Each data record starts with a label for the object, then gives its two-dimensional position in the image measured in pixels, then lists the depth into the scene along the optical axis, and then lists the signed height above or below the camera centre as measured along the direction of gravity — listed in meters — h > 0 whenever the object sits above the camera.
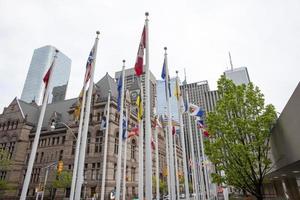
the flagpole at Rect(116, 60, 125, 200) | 16.95 +4.05
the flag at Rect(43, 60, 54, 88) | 13.74 +6.88
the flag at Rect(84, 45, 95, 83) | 14.80 +8.35
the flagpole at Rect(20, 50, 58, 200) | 11.42 +2.95
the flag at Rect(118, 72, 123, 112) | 17.56 +7.99
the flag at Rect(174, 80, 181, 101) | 18.34 +8.17
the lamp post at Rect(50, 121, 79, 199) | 15.13 +1.38
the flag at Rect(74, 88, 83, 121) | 17.48 +6.38
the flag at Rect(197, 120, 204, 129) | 21.83 +6.36
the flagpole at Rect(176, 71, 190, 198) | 16.25 +3.91
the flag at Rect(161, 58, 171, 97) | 17.10 +8.93
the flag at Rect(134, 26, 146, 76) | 12.69 +7.38
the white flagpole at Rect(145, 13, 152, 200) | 10.09 +2.30
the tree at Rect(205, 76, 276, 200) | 14.98 +3.76
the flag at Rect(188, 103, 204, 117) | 20.66 +7.26
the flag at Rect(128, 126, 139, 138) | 22.50 +5.78
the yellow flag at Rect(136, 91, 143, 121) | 14.13 +5.21
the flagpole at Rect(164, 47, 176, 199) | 15.25 +3.80
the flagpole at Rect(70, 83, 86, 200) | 15.16 +3.32
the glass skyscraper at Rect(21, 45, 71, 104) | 168.38 +96.03
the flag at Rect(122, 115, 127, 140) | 19.66 +5.35
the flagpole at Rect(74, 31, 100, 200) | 11.88 +2.92
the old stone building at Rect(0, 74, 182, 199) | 40.41 +9.54
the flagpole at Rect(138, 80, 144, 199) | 13.66 +2.12
